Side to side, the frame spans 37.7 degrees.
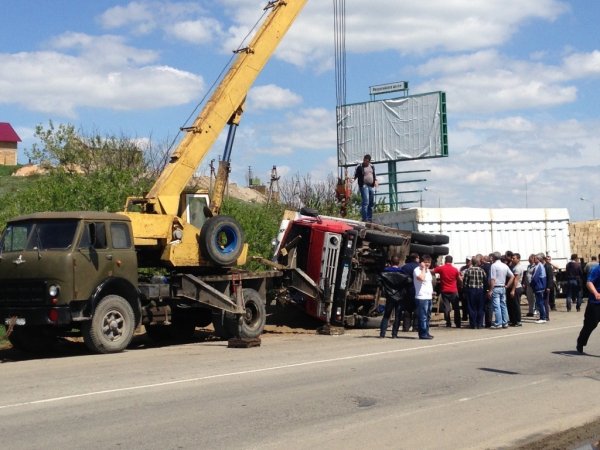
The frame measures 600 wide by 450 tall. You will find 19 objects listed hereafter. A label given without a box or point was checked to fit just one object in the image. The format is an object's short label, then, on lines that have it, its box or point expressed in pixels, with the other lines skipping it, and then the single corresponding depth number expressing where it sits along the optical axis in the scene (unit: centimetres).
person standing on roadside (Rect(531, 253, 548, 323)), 2212
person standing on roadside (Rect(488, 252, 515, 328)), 2058
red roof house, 8775
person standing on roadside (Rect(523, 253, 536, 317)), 2306
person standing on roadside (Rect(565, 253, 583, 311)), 2680
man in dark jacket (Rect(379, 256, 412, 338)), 1820
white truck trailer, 2520
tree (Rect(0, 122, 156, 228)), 2302
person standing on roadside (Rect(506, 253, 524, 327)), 2119
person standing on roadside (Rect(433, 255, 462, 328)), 2073
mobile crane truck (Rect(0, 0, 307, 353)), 1489
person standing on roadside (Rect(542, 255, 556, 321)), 2253
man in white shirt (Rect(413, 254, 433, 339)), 1770
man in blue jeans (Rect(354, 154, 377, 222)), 2325
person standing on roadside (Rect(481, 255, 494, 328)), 2071
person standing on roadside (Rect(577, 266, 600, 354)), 1434
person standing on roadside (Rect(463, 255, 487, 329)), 2034
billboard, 4425
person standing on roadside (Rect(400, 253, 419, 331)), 1827
